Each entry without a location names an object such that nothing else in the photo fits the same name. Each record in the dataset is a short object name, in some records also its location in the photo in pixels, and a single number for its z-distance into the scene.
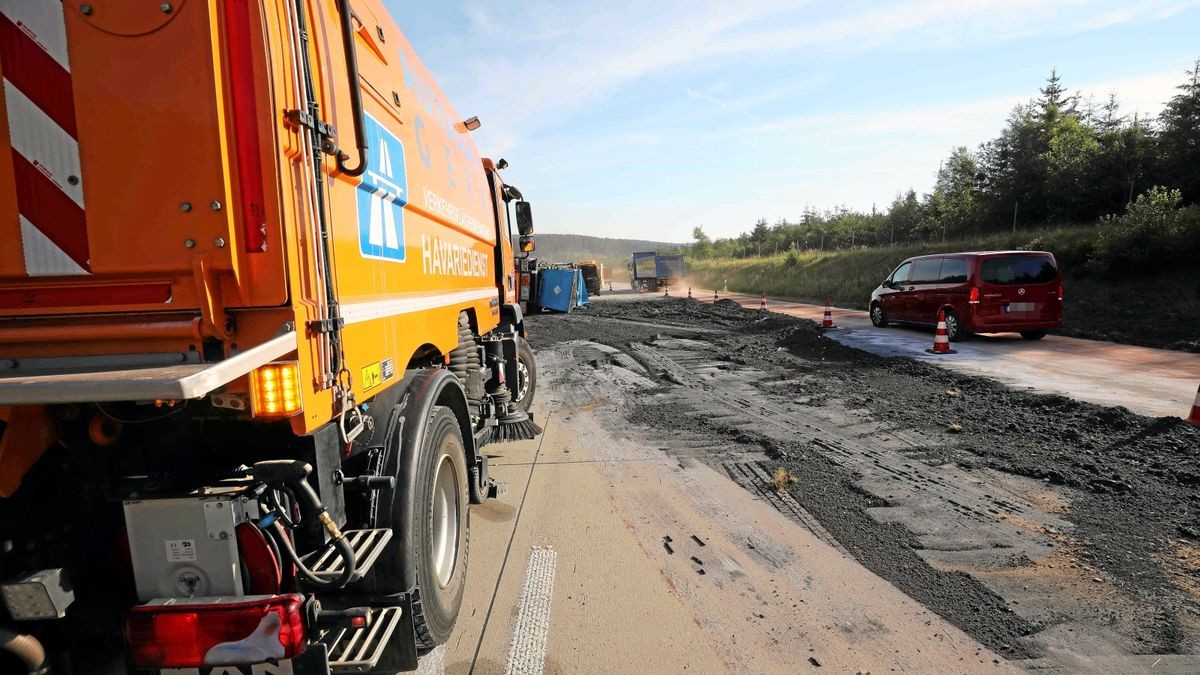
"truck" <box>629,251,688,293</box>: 45.12
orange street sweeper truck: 1.83
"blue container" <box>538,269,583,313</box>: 14.92
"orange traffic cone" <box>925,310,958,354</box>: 11.05
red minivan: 11.83
